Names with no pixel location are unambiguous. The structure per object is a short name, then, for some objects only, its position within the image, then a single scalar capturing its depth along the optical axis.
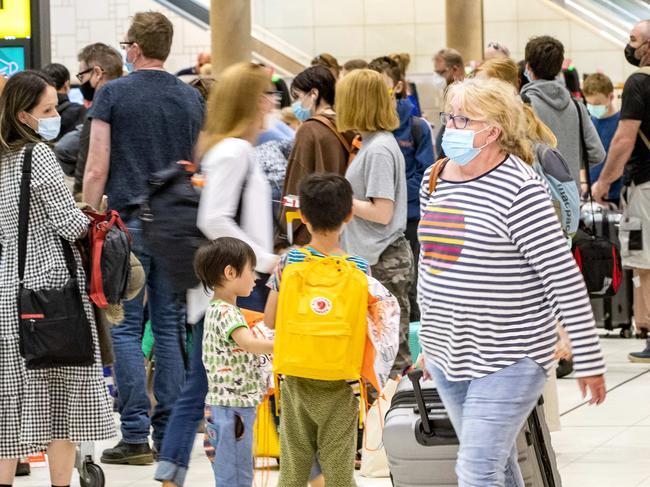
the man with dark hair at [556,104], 13.15
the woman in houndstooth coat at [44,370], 9.33
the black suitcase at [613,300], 18.10
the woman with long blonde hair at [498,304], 6.78
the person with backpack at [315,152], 11.23
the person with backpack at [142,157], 10.79
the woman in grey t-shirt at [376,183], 10.94
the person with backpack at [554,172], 9.91
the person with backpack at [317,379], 8.34
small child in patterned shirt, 8.84
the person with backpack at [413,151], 13.51
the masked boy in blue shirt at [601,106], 19.30
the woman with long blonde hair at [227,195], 8.84
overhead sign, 15.27
